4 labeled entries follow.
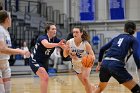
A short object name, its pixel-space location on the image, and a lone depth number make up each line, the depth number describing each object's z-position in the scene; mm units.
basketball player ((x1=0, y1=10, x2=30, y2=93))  6490
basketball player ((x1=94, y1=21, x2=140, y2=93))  7757
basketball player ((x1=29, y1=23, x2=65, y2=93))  9435
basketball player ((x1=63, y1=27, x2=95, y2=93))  10154
